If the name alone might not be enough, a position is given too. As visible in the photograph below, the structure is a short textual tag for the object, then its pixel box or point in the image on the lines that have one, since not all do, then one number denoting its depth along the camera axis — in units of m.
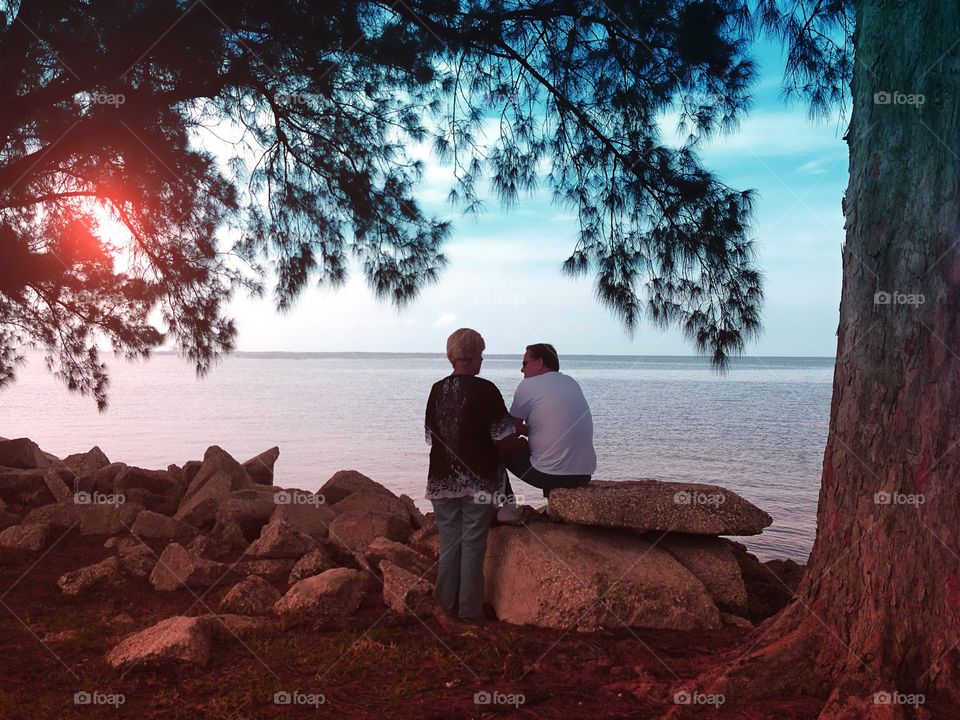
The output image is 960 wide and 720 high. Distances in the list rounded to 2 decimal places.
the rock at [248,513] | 7.29
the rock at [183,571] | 5.95
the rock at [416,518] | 7.83
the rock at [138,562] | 6.24
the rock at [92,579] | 5.96
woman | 5.31
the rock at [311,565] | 5.99
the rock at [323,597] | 5.15
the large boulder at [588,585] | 5.03
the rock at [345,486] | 8.58
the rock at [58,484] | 8.49
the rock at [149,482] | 8.67
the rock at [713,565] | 5.63
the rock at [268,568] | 6.18
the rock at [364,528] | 7.02
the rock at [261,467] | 10.13
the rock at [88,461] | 9.59
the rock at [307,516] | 7.09
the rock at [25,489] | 8.63
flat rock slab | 5.48
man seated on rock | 5.73
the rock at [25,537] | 7.05
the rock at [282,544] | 6.54
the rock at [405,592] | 5.25
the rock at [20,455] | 9.87
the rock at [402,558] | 5.96
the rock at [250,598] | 5.30
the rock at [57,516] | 7.58
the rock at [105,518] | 7.58
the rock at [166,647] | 4.37
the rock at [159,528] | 7.31
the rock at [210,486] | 7.75
